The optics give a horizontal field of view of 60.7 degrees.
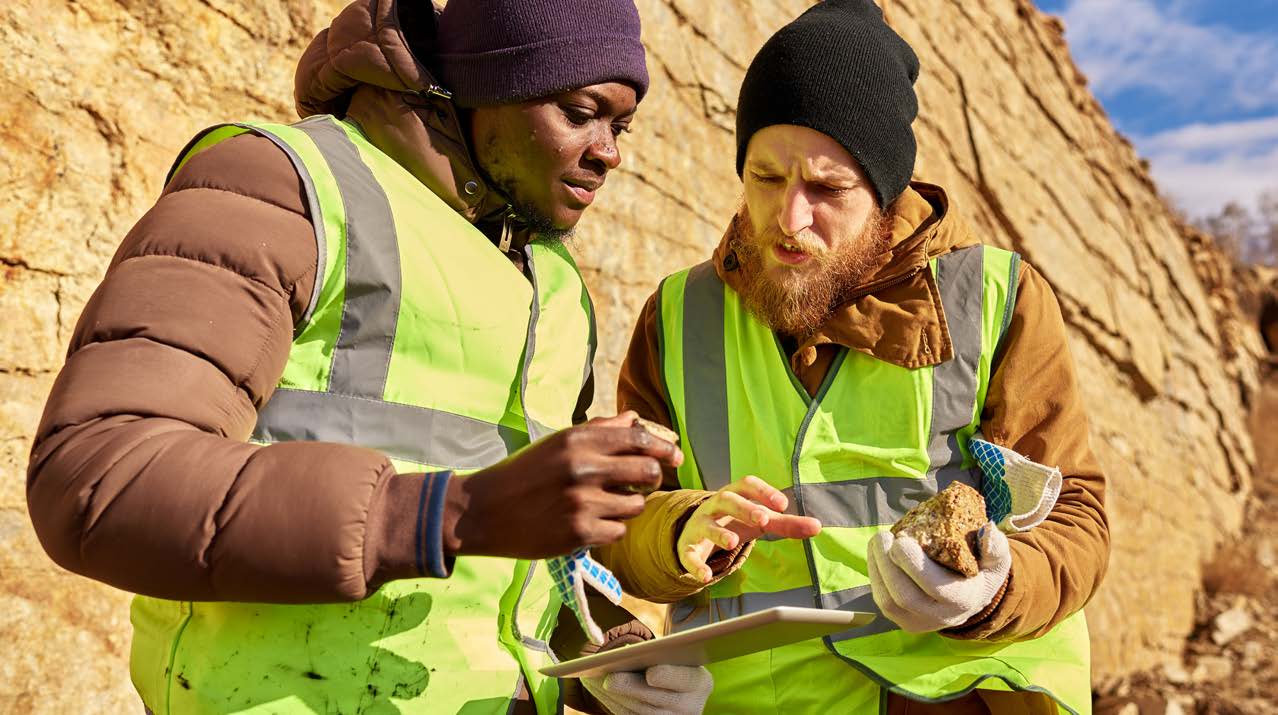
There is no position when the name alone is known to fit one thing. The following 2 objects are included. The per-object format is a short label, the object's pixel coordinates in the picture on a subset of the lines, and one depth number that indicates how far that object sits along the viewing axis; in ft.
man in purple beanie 3.83
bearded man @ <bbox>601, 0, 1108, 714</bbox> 6.41
